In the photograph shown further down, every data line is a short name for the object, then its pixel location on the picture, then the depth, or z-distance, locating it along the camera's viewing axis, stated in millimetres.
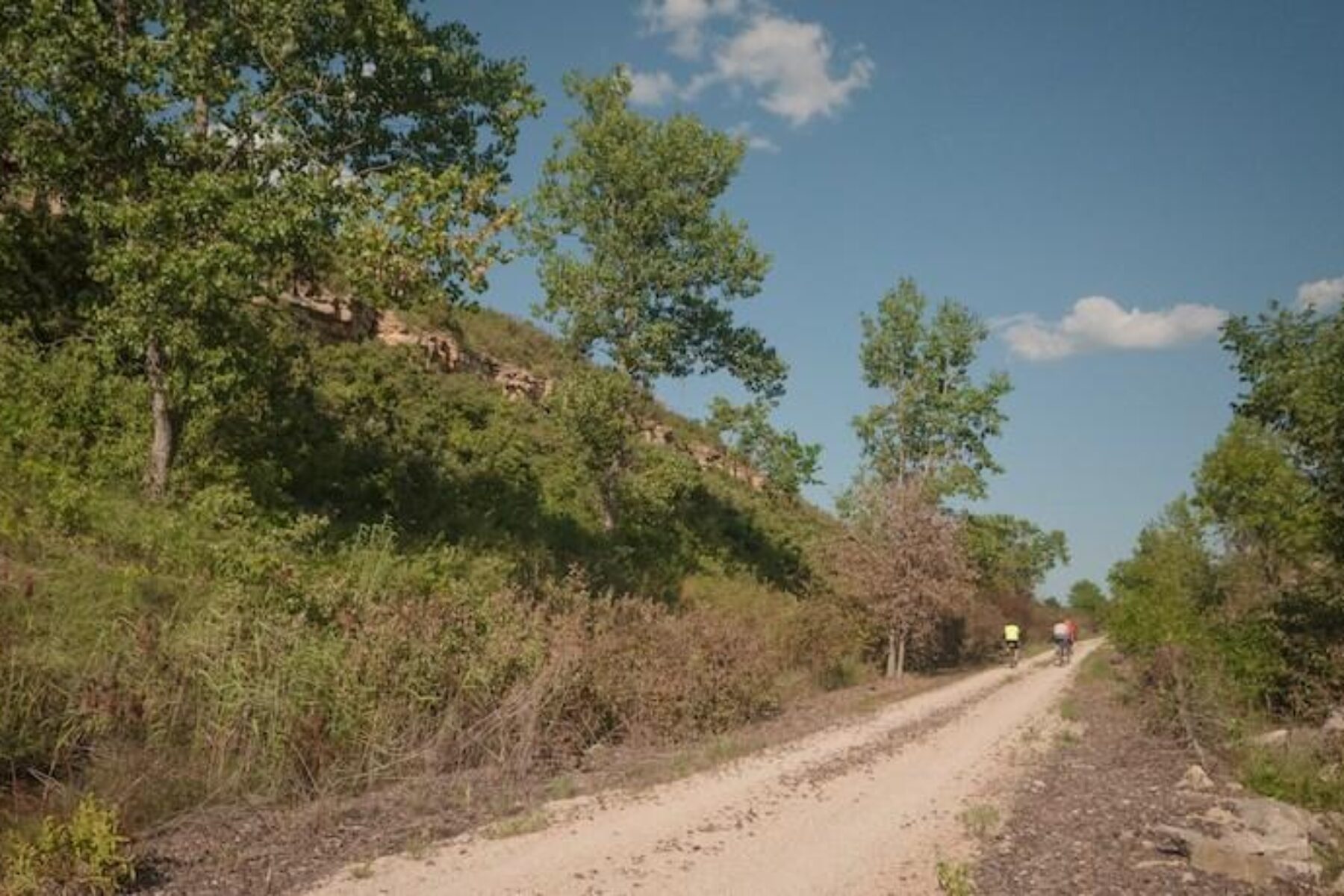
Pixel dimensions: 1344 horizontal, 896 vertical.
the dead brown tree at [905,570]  28781
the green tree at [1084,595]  128000
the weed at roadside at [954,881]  6555
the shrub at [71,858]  5875
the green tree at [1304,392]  16484
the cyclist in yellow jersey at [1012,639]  36031
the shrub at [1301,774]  10602
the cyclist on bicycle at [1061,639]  38688
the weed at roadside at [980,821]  8648
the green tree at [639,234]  25562
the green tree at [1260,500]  19172
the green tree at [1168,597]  18781
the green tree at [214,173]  12492
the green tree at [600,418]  24344
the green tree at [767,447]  28453
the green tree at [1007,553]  38156
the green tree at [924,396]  39500
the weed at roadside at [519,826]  7970
